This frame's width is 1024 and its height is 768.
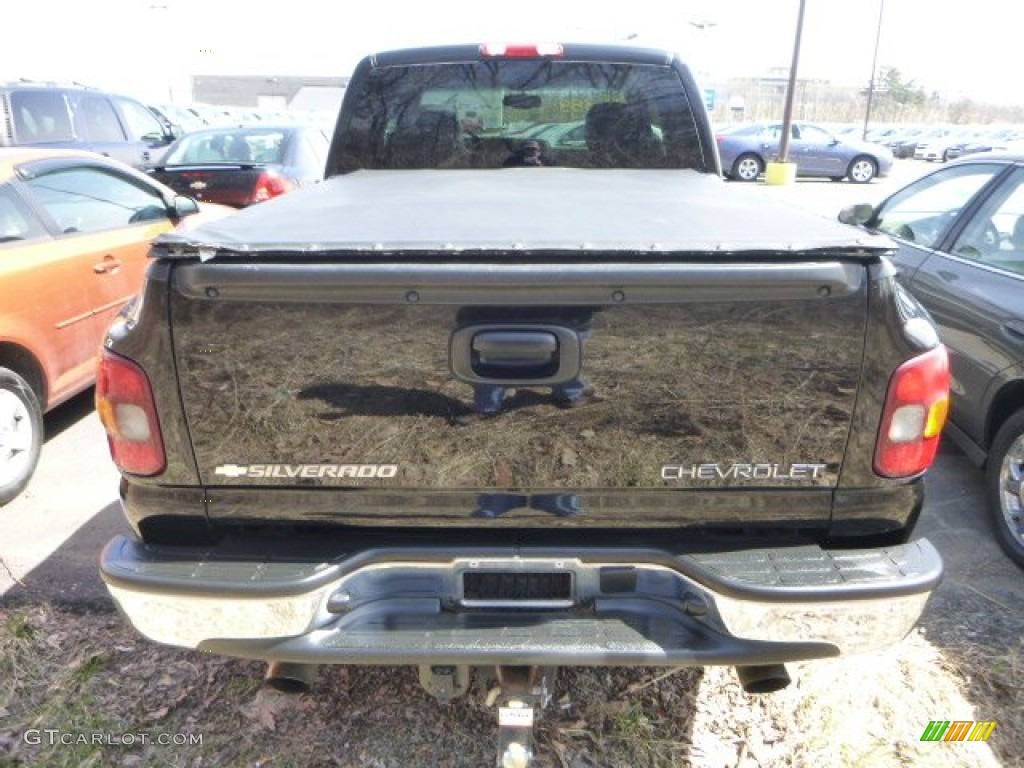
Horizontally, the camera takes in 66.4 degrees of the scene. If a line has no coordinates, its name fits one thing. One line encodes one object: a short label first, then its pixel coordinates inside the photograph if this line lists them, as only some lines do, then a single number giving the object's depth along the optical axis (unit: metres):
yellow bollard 19.19
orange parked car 3.98
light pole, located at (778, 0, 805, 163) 18.25
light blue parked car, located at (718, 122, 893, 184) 22.05
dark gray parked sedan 3.41
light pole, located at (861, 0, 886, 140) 40.79
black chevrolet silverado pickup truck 1.82
